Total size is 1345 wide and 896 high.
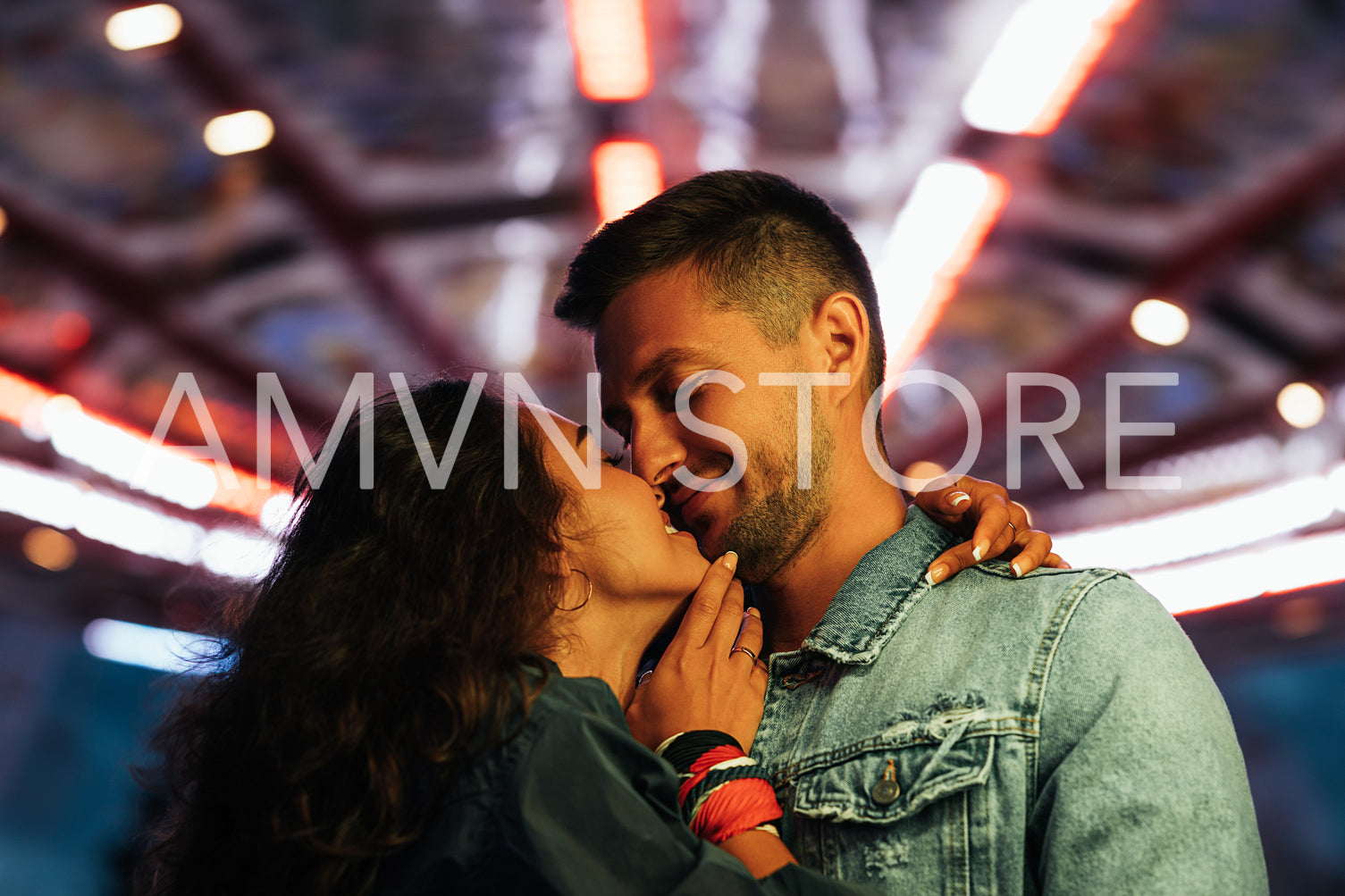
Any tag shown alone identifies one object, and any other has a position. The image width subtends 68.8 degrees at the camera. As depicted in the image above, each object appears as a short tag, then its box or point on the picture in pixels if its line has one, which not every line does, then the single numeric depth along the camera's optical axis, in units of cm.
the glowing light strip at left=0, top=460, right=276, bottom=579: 835
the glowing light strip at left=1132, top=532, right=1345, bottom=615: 872
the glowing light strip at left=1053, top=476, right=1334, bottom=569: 830
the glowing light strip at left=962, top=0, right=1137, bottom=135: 377
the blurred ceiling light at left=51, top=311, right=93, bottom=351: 637
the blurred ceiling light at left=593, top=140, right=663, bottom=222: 475
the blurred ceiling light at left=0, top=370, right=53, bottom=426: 700
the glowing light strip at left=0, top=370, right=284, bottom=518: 729
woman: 124
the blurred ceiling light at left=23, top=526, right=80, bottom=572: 930
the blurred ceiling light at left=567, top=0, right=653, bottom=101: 380
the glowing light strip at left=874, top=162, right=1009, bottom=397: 493
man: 121
